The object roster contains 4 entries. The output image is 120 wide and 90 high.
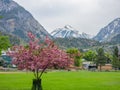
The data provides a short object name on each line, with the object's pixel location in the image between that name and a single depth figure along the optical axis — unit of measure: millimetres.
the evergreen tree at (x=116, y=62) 157625
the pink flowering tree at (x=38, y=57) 30891
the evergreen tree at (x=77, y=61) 171550
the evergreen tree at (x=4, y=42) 58312
